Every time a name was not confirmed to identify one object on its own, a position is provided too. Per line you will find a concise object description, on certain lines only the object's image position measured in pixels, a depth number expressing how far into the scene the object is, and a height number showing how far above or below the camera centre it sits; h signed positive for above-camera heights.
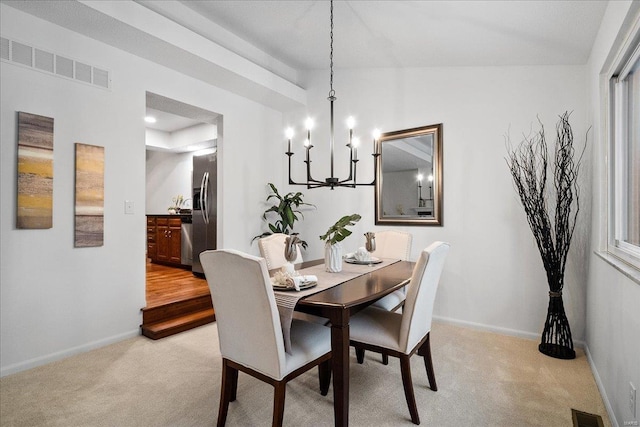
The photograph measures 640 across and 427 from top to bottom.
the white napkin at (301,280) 1.84 -0.39
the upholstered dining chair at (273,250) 2.85 -0.31
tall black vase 2.70 -0.97
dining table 1.66 -0.49
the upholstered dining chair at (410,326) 1.85 -0.67
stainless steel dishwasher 5.54 -0.47
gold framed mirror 3.59 +0.41
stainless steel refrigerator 4.61 +0.11
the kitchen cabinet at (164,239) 5.83 -0.47
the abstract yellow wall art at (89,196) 2.78 +0.14
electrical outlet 1.52 -0.84
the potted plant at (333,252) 2.31 -0.28
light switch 3.12 +0.05
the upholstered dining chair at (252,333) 1.54 -0.59
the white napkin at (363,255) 2.77 -0.34
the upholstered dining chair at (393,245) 3.17 -0.30
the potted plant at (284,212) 4.36 +0.02
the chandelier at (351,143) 2.36 +0.51
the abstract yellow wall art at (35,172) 2.46 +0.30
